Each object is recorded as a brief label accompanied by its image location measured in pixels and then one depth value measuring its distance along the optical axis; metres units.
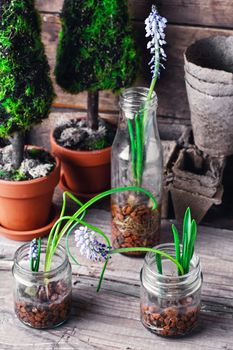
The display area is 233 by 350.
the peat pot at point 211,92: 1.28
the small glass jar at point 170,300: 1.17
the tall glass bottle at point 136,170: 1.26
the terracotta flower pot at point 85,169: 1.41
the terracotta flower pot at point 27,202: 1.31
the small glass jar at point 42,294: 1.19
